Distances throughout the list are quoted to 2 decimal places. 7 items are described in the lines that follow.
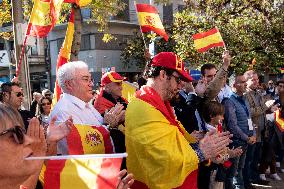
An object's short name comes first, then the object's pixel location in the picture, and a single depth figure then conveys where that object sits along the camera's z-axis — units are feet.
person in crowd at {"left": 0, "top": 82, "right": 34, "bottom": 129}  16.47
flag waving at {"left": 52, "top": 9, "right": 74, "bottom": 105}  15.78
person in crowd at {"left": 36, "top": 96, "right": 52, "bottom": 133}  20.99
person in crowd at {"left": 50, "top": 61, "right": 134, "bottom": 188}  10.93
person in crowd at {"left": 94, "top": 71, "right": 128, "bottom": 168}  16.20
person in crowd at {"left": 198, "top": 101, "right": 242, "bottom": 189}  12.92
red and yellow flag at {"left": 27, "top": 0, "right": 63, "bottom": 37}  19.45
